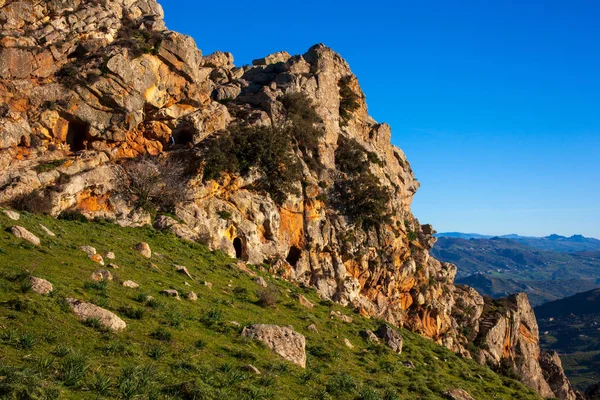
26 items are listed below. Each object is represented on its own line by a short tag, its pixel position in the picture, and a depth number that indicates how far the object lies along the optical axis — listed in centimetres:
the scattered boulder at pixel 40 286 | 1409
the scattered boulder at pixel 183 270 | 2443
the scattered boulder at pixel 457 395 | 1847
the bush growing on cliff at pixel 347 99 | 5814
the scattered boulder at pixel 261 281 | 2933
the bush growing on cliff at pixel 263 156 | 3903
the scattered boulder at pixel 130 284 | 1839
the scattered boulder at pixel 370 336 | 2460
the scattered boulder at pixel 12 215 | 2323
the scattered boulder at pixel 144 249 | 2535
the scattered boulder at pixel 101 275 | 1775
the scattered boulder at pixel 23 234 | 2028
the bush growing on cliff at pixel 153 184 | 3403
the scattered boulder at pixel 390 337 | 2534
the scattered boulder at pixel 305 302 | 2808
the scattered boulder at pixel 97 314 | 1338
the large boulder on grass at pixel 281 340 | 1628
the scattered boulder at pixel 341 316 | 2802
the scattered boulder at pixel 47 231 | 2292
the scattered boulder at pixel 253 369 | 1344
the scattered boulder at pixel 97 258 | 2057
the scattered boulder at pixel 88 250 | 2122
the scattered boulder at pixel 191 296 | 1994
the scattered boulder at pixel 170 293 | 1917
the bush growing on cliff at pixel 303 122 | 4597
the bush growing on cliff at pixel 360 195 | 4616
